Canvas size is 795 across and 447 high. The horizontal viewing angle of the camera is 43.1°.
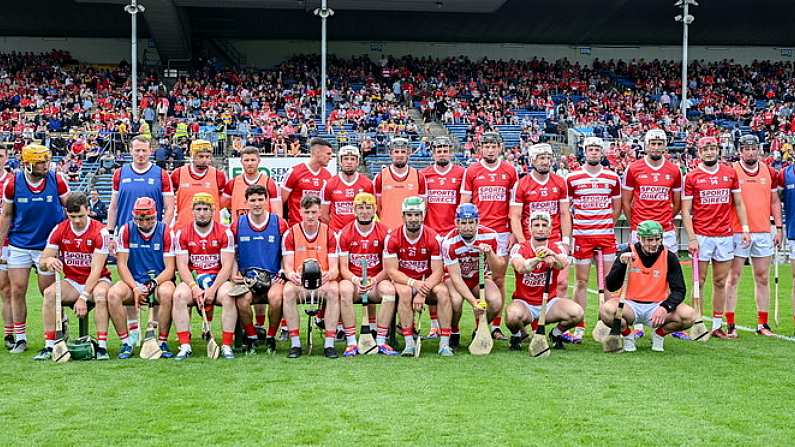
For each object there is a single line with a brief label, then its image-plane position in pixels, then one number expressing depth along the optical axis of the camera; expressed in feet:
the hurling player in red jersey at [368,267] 28.37
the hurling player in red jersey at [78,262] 28.19
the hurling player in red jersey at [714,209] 32.58
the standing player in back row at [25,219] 29.66
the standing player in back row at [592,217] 31.65
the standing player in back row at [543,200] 31.35
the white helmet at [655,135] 31.94
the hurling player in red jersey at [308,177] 33.19
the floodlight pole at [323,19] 98.22
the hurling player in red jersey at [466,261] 28.55
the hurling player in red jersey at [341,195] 32.04
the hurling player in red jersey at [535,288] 28.84
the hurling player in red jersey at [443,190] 32.14
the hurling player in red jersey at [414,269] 28.27
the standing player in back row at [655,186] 31.96
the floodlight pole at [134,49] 95.80
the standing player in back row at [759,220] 33.17
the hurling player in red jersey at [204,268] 27.81
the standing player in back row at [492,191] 31.86
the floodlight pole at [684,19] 106.01
